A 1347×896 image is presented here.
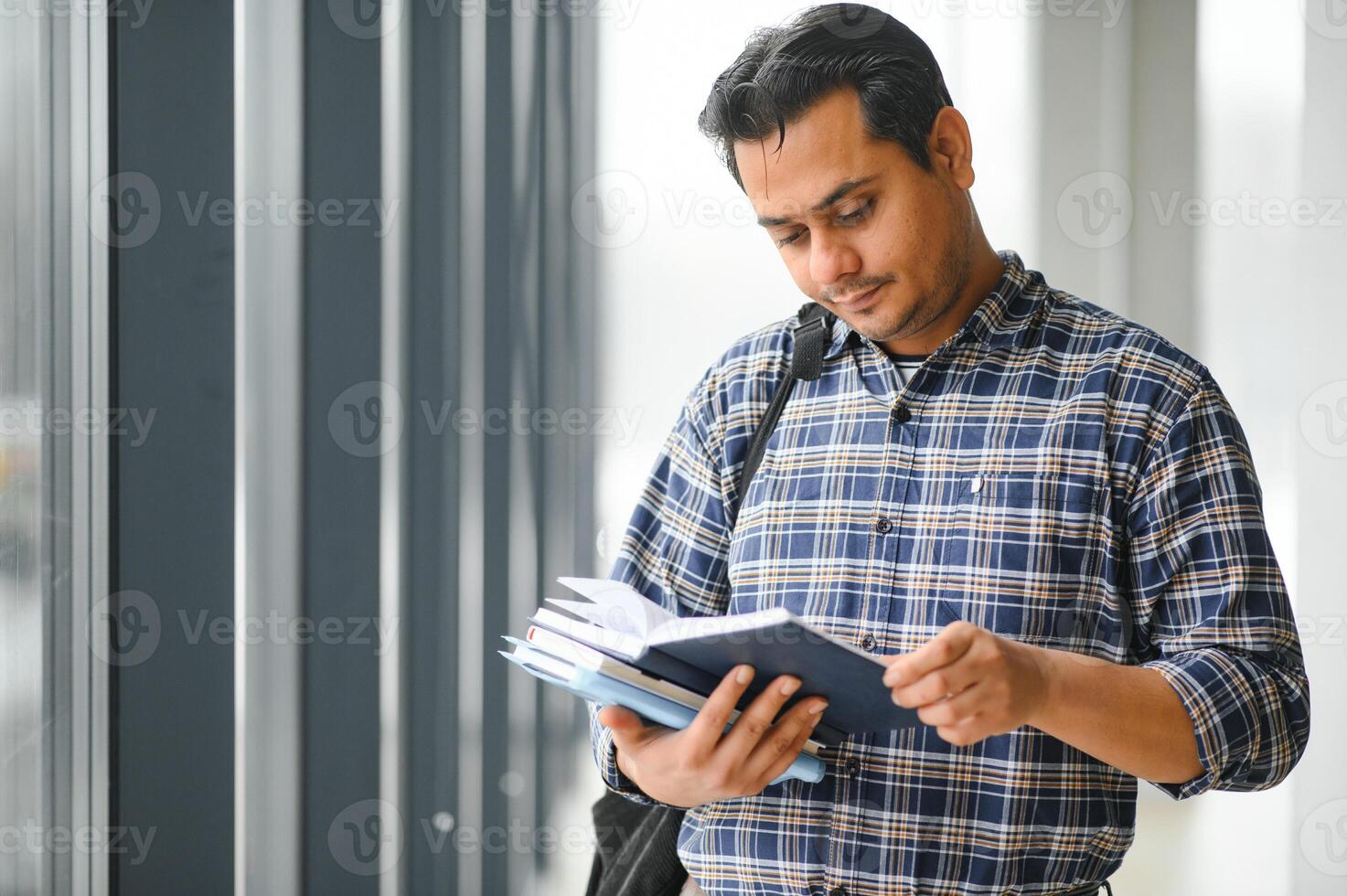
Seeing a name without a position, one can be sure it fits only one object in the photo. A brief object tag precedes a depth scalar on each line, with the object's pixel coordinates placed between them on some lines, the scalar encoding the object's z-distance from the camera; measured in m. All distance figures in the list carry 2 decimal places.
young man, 2.16
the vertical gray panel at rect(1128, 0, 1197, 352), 3.25
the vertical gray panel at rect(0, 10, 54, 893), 2.57
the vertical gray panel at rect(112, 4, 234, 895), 2.73
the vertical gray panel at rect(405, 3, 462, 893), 2.96
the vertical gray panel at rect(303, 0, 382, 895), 2.88
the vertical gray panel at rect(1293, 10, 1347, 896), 2.93
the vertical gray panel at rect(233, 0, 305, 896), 2.81
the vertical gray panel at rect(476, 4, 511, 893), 2.98
